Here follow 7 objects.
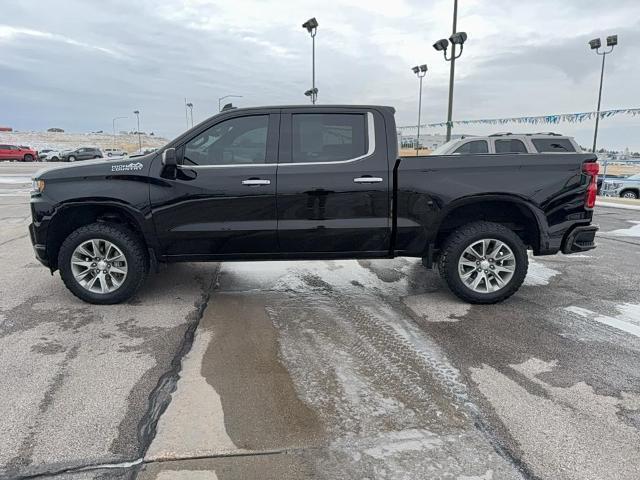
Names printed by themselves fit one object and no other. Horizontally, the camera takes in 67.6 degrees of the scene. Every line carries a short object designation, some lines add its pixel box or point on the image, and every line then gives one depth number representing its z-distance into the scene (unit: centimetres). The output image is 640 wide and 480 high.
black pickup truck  466
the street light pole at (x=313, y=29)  2886
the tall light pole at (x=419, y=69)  3367
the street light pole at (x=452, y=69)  1834
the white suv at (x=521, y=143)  1080
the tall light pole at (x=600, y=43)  2444
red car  4409
